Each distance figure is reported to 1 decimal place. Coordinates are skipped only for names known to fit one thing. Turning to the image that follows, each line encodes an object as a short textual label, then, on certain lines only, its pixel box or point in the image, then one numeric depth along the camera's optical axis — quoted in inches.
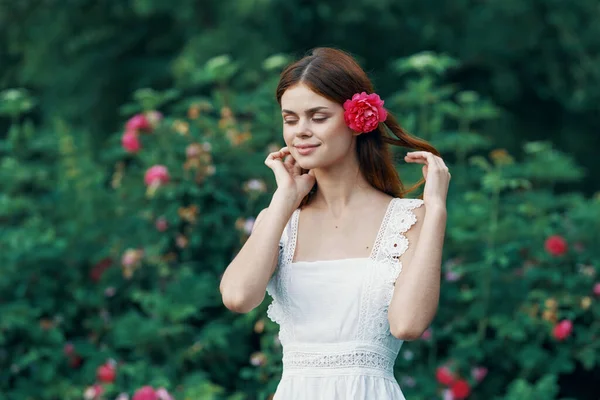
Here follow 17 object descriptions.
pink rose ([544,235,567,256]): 190.9
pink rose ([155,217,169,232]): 197.2
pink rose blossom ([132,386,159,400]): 180.9
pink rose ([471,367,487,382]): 191.0
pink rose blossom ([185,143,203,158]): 196.1
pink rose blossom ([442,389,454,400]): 188.4
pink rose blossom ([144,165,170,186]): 192.5
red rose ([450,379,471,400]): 187.8
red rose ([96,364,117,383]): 191.3
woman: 106.3
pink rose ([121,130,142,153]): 204.4
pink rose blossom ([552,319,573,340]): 184.4
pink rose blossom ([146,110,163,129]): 206.7
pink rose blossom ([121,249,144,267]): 199.2
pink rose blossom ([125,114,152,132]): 204.5
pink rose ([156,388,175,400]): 181.2
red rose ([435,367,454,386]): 188.4
